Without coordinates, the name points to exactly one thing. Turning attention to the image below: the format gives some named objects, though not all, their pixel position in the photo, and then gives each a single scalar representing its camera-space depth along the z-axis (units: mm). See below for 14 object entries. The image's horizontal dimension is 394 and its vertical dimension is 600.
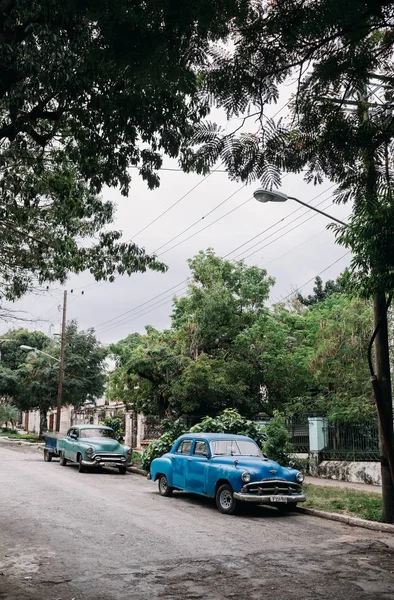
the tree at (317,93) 4703
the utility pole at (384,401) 11078
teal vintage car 21328
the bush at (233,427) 20234
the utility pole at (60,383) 36906
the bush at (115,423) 34719
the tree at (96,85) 4320
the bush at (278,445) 16578
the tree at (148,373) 26720
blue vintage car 12352
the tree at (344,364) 20391
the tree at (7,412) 54062
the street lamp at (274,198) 11819
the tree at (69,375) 42094
